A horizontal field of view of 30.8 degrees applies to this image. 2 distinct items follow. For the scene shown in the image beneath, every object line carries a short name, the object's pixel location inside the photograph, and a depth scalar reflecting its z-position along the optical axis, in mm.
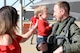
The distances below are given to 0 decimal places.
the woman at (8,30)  1423
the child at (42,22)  1983
